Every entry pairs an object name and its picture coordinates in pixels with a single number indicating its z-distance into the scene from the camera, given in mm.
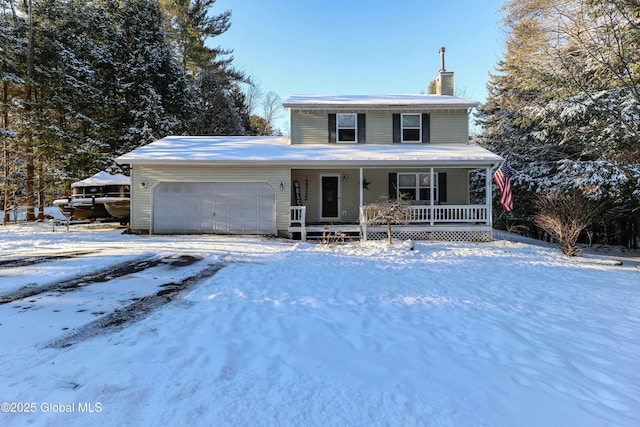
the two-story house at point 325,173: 11758
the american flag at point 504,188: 10828
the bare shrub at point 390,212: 10562
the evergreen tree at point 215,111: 24766
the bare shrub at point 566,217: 9930
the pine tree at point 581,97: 11016
